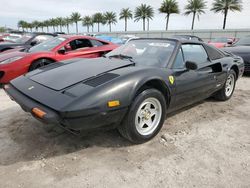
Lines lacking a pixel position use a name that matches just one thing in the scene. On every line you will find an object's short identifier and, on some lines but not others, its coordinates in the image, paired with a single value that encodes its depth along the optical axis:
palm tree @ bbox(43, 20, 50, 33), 76.59
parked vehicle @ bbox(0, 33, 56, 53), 7.46
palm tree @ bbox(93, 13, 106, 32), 56.96
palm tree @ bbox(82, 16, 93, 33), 60.69
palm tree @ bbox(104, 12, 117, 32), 55.91
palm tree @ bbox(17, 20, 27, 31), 83.94
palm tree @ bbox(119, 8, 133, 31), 51.69
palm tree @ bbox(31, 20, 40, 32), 81.31
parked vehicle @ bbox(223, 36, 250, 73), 6.52
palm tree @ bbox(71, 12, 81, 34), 63.84
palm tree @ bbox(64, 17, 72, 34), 67.19
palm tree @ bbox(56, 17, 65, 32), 70.91
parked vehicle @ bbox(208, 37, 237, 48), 11.88
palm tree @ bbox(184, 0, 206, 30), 38.44
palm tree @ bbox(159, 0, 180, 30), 40.75
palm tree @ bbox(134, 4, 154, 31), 47.44
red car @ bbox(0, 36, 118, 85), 4.70
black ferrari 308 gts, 2.03
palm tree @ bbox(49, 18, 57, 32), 72.94
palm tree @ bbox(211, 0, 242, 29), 32.09
